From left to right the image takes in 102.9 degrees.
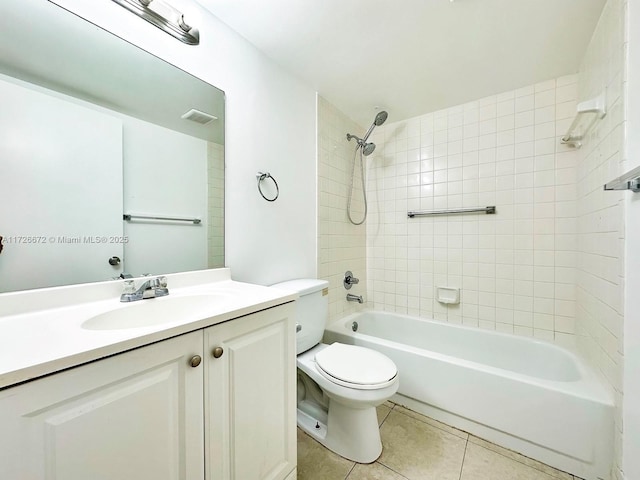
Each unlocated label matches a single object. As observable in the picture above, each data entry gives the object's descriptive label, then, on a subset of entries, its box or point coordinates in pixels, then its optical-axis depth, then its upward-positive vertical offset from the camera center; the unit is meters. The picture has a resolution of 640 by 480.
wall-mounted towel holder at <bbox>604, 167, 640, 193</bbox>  0.82 +0.19
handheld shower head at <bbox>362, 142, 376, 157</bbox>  2.14 +0.76
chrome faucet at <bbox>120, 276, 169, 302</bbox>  0.90 -0.20
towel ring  1.45 +0.34
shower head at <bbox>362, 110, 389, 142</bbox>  1.95 +0.92
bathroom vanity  0.46 -0.35
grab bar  1.88 +0.21
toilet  1.16 -0.69
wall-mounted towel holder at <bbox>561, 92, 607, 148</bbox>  1.21 +0.63
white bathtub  1.12 -0.83
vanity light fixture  0.97 +0.89
